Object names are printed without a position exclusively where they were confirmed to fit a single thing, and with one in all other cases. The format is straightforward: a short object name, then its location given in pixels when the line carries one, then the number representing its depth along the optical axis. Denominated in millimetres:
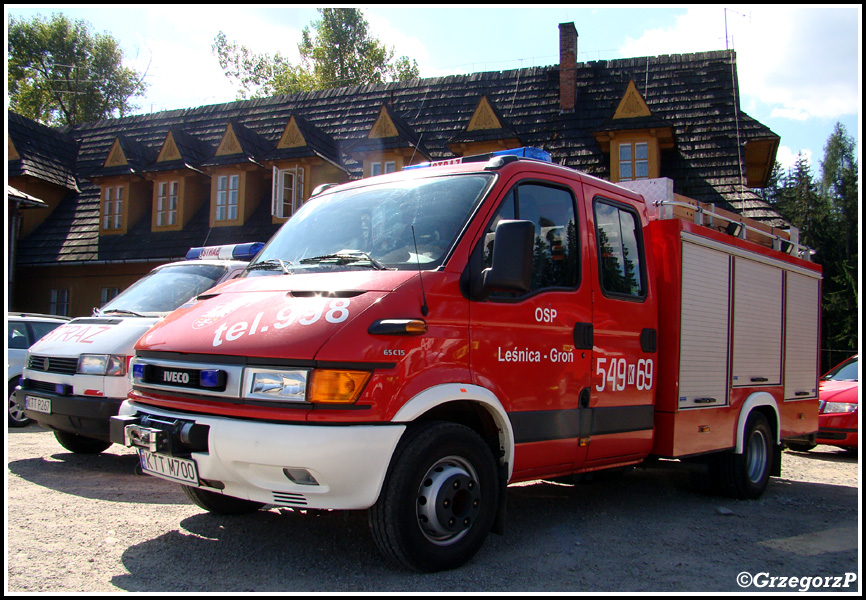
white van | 6516
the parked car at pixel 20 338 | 10203
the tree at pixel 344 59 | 40781
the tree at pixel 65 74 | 38906
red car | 10250
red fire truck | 3707
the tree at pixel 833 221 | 32656
